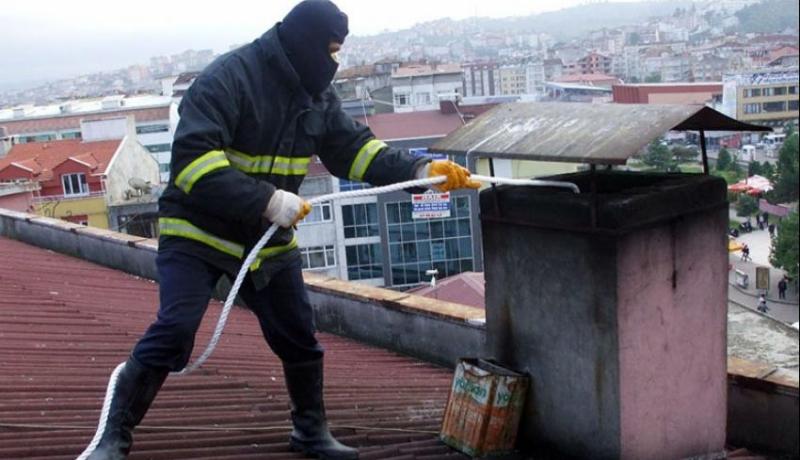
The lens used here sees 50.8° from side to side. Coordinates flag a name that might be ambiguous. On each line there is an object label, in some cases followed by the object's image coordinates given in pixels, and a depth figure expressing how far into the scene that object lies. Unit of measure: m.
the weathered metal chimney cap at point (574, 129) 2.48
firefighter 2.48
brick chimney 2.52
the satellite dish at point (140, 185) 22.61
